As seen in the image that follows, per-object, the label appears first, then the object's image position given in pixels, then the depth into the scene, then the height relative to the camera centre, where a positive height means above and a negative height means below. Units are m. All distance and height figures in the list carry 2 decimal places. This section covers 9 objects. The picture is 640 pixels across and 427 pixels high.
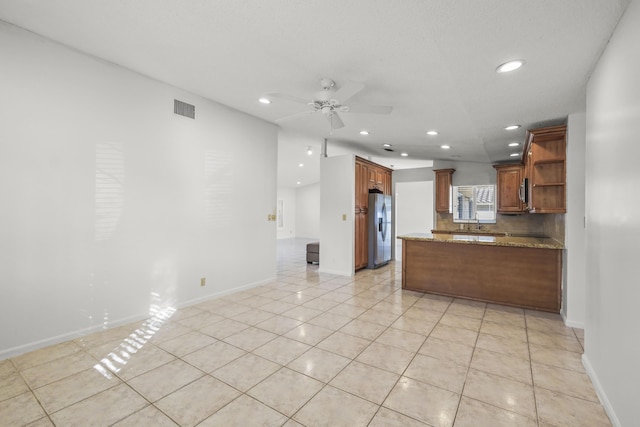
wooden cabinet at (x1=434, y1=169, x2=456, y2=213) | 7.27 +0.61
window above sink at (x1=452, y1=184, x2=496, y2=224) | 7.10 +0.23
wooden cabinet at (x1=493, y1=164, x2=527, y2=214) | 6.39 +0.58
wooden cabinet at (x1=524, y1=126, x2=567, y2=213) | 3.59 +0.59
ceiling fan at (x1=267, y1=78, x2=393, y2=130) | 2.80 +1.17
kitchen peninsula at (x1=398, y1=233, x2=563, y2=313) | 3.79 -0.81
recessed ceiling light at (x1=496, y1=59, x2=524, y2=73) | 2.45 +1.30
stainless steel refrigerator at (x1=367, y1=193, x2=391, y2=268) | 6.48 -0.40
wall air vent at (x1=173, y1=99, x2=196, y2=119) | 3.69 +1.35
